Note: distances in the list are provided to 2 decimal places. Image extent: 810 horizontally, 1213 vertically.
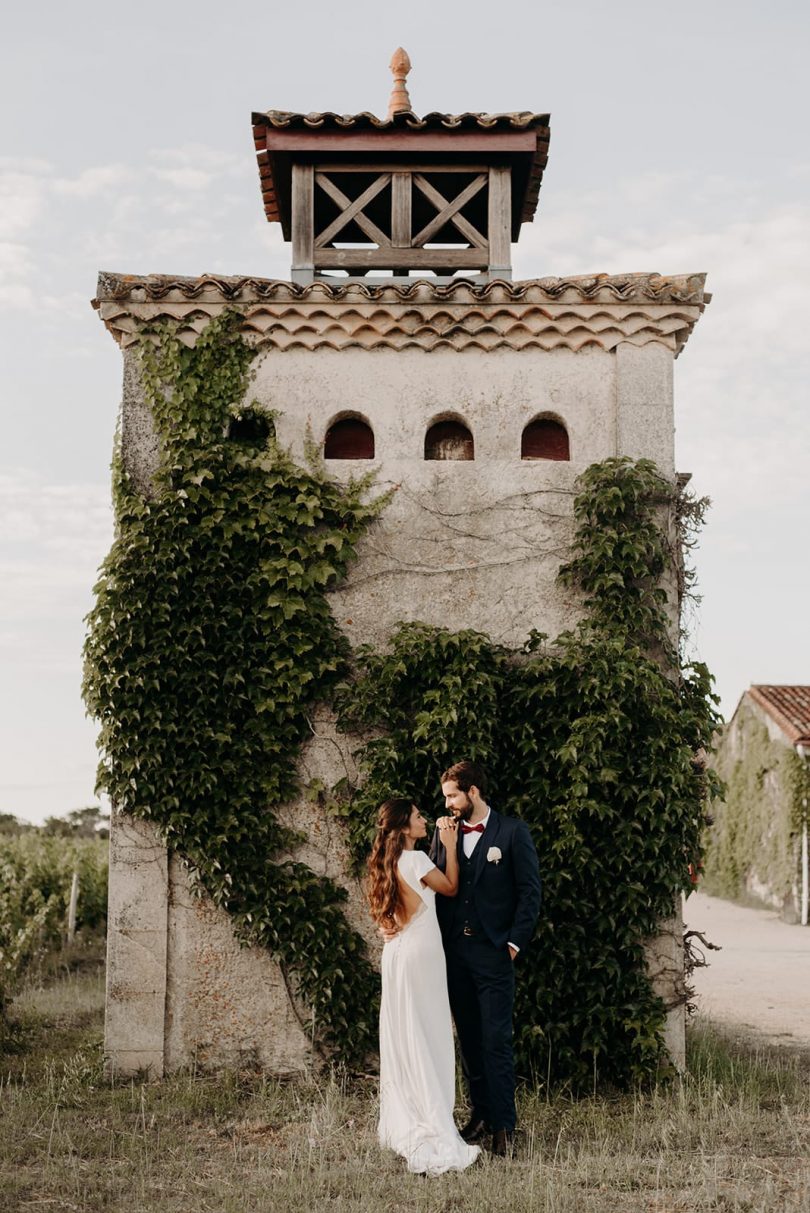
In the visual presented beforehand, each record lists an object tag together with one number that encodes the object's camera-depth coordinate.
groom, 7.43
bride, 7.29
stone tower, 9.77
